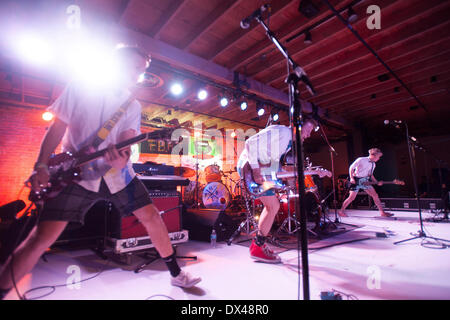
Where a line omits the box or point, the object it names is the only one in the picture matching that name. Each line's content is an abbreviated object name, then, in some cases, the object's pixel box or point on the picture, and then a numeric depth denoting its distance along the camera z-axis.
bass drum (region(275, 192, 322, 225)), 4.66
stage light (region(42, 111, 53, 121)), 7.40
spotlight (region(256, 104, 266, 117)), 7.35
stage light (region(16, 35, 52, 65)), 4.41
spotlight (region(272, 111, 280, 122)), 8.26
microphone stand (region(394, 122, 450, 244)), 3.99
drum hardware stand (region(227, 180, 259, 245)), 4.68
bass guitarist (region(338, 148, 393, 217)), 6.77
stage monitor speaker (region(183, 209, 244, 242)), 4.09
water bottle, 3.82
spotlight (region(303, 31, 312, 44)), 4.46
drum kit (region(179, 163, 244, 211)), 7.82
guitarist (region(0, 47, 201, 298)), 1.43
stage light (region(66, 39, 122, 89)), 1.75
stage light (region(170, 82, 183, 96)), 5.96
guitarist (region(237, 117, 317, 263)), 2.86
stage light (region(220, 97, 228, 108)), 6.60
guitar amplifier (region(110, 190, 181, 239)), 2.91
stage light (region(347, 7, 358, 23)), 3.92
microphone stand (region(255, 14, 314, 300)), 1.46
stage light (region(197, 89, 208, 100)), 6.12
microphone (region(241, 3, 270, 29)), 2.29
